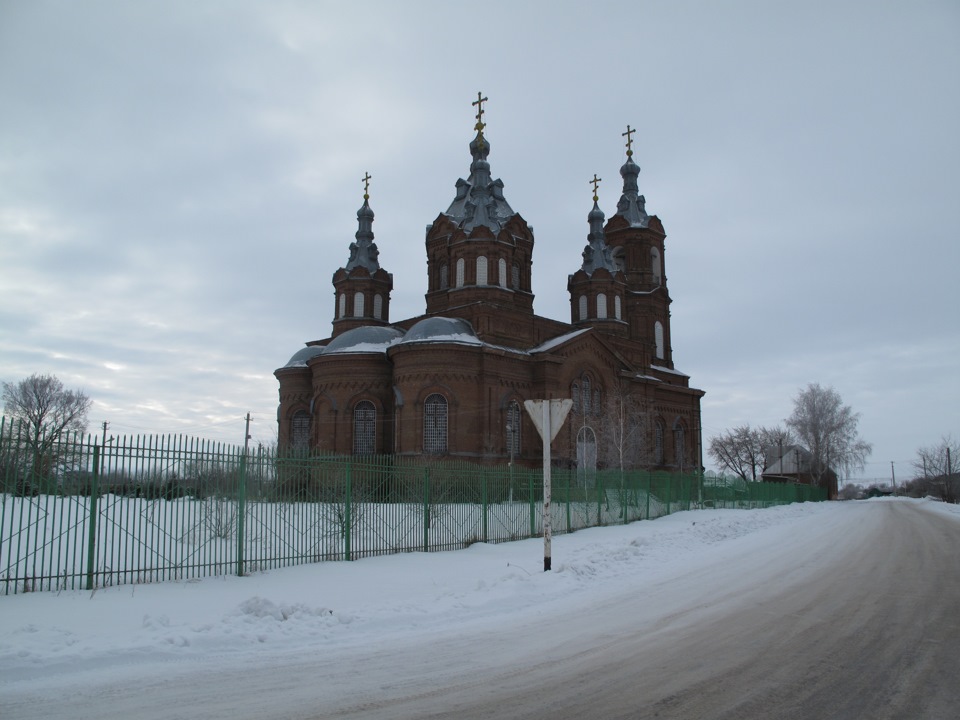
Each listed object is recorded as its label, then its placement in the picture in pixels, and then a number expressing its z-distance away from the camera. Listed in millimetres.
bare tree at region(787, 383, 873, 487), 69750
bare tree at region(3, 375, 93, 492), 60031
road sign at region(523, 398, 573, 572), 12547
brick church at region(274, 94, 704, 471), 32969
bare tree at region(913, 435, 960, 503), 73181
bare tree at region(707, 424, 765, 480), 87188
